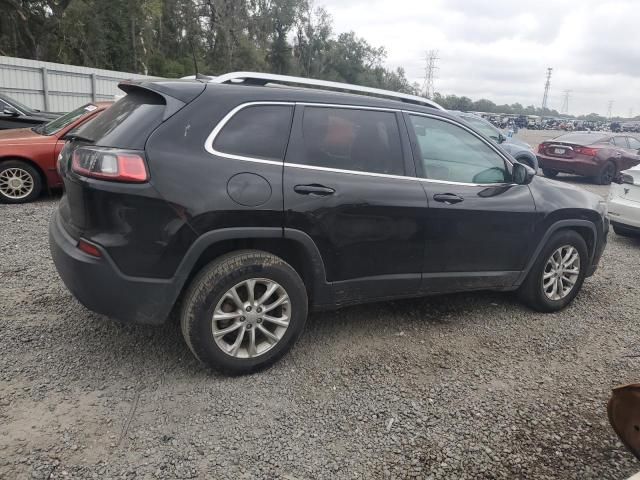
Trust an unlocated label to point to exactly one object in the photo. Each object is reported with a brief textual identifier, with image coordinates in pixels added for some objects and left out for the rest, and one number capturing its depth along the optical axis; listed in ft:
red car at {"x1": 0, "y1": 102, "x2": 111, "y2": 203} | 22.08
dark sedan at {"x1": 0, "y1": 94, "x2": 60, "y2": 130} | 27.71
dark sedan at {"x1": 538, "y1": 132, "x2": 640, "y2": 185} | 43.96
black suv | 9.13
